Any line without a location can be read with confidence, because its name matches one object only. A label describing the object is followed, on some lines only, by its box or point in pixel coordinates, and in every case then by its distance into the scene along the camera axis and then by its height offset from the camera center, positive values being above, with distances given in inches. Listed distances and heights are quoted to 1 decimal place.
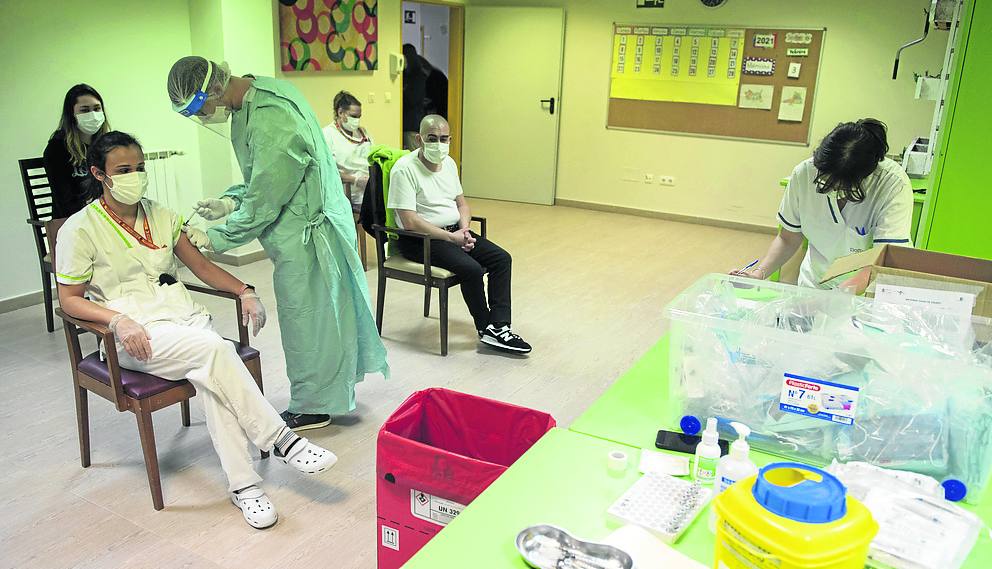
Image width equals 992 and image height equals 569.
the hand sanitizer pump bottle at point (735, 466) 53.8 -25.4
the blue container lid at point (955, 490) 55.5 -27.2
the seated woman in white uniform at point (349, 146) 194.7 -18.2
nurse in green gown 104.7 -20.5
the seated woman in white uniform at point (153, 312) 95.0 -30.0
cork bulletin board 249.1 +1.8
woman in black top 146.0 -15.7
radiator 186.5 -26.3
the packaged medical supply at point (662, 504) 51.8 -28.2
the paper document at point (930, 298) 65.2 -16.9
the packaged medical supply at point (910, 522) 46.2 -25.8
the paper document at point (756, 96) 253.9 -2.9
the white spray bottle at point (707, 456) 57.3 -26.3
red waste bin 65.9 -33.2
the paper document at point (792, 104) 249.8 -4.9
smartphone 62.3 -27.9
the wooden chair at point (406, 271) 145.6 -36.2
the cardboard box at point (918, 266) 73.3 -16.7
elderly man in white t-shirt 147.7 -29.0
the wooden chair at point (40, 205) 147.3 -26.8
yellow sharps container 37.7 -20.8
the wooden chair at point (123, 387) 92.7 -38.0
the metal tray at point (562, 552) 47.9 -28.7
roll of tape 58.9 -27.8
